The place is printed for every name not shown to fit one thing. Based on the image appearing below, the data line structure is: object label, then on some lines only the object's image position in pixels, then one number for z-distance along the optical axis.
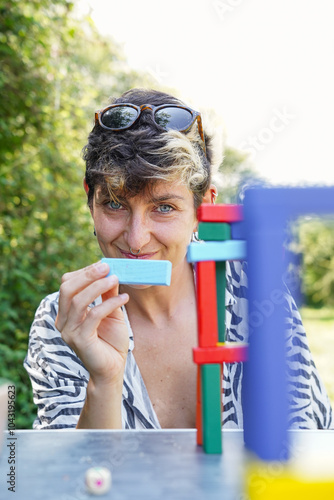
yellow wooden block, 0.65
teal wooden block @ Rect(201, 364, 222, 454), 0.82
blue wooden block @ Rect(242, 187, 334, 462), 0.69
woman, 1.54
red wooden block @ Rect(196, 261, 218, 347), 0.82
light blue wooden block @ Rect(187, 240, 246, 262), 0.81
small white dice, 0.69
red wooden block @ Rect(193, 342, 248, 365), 0.80
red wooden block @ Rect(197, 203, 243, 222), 0.80
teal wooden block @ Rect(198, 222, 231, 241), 0.81
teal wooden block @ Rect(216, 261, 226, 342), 0.87
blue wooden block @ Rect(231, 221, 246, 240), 0.79
